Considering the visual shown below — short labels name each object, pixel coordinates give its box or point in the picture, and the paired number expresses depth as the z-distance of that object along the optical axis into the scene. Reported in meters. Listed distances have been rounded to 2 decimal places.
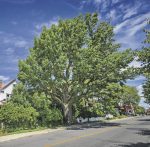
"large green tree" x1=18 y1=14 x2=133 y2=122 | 18.80
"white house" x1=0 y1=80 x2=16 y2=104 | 28.59
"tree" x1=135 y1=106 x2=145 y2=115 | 62.69
